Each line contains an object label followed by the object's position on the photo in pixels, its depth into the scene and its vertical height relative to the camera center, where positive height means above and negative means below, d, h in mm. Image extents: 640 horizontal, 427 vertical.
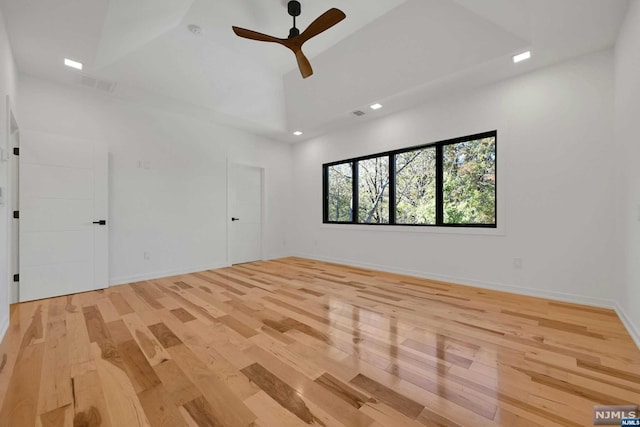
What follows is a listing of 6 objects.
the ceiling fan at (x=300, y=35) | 2596 +1866
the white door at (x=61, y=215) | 3338 -4
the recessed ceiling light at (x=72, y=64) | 3200 +1800
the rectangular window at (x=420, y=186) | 3918 +463
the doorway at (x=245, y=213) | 5688 +15
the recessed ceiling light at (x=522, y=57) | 3066 +1767
